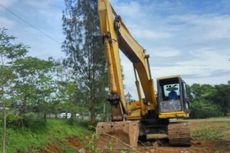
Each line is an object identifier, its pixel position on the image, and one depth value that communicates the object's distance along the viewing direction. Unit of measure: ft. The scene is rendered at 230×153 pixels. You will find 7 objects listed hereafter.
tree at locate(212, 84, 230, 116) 100.54
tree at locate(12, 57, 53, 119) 25.78
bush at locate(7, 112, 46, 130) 25.91
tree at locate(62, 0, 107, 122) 53.89
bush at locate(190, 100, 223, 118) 98.73
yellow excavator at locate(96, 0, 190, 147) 23.51
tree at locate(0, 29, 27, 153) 21.20
